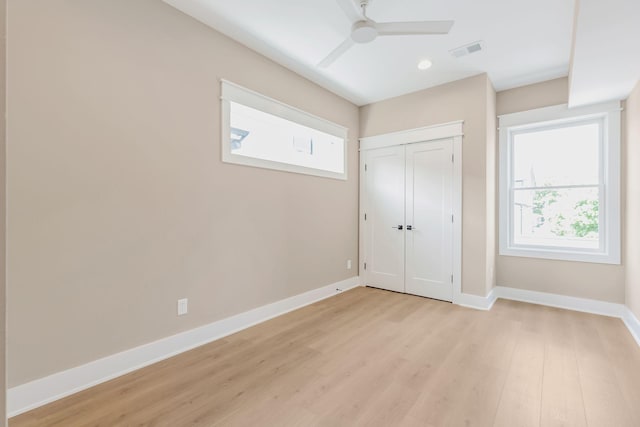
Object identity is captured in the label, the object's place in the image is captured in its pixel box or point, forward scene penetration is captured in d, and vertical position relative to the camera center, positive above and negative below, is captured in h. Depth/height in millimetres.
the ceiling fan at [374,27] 2104 +1486
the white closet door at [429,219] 3867 -70
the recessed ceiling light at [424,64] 3326 +1811
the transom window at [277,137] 2918 +967
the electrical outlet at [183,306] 2475 -829
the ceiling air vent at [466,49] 2982 +1808
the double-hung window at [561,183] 3375 +419
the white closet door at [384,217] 4320 -46
